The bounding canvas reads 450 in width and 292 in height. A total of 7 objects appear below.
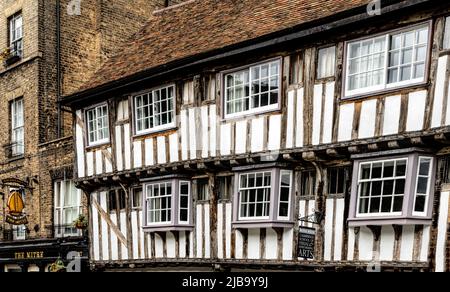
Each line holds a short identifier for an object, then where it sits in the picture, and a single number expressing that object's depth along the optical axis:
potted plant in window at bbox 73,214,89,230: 15.71
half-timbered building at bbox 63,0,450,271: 9.54
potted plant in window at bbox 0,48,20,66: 19.00
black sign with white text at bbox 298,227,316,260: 10.78
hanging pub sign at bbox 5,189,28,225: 17.16
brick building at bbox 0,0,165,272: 17.22
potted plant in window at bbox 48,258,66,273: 15.84
